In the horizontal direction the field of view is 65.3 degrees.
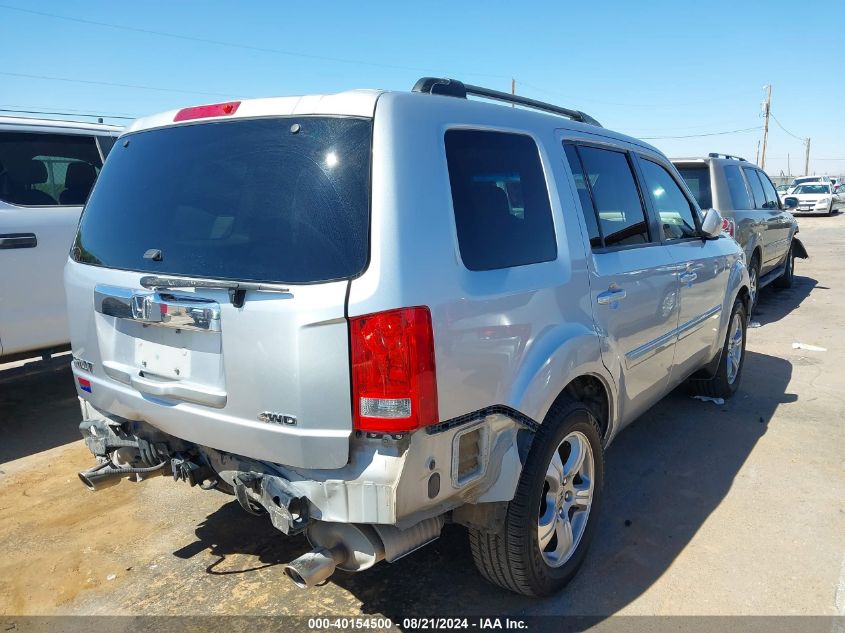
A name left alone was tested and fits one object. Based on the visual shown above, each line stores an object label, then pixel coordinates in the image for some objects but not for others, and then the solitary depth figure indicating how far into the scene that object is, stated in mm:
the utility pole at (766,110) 52106
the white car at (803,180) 32075
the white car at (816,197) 30575
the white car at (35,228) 4664
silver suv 2080
